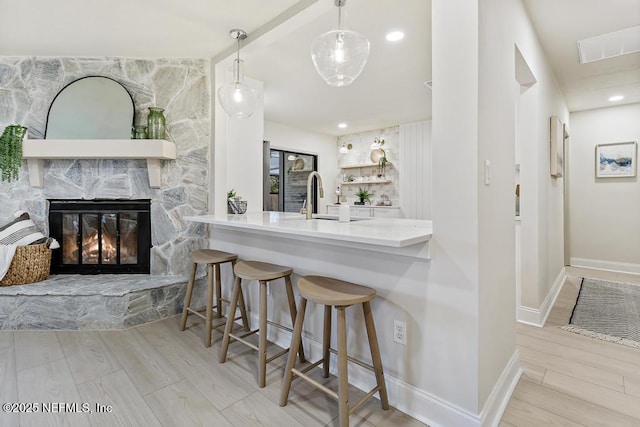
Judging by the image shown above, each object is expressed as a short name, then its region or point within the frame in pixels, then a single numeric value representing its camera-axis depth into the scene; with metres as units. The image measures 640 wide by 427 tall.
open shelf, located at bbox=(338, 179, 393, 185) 6.09
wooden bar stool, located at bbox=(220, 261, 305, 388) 1.88
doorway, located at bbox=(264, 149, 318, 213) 5.89
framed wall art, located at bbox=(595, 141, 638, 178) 4.64
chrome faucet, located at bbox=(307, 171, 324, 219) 2.14
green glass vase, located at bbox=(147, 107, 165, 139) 2.94
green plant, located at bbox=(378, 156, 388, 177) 6.04
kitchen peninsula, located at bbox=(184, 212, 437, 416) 1.58
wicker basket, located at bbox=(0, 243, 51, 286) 2.70
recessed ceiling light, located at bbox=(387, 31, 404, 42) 2.54
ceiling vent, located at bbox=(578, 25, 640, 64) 2.59
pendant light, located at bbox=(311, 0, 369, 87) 1.76
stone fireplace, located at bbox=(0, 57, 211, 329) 3.02
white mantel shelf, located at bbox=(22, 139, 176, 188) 2.84
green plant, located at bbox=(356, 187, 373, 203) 6.34
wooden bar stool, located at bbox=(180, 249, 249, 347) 2.36
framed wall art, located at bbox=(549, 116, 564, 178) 3.12
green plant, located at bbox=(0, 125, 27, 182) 2.89
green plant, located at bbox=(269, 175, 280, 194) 5.86
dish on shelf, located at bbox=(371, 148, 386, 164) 6.11
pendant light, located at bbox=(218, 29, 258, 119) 2.50
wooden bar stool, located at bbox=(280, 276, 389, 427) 1.48
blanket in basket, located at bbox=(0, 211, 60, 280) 2.65
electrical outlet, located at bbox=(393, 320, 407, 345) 1.65
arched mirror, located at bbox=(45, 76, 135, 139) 2.98
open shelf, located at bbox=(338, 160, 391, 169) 6.16
